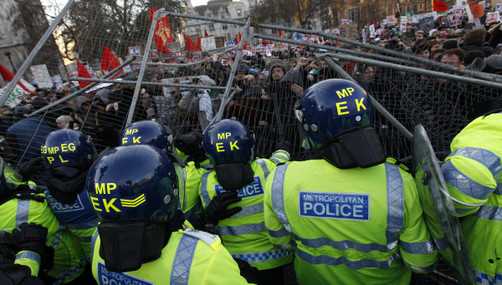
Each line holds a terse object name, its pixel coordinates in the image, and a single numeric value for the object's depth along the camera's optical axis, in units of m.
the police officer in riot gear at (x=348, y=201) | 1.49
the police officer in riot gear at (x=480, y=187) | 1.32
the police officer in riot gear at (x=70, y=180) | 2.25
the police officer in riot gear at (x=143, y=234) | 1.14
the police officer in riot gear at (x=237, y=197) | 2.12
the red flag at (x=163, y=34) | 4.14
